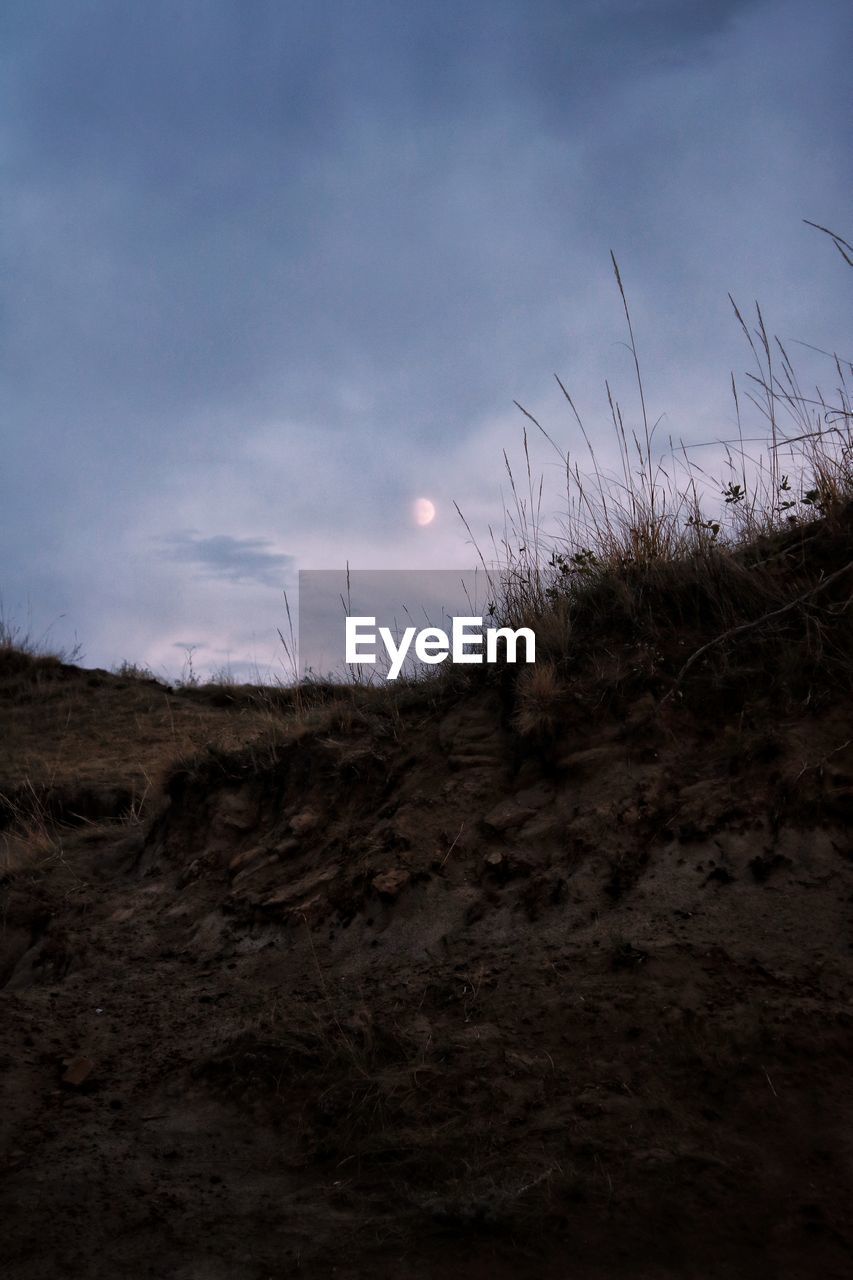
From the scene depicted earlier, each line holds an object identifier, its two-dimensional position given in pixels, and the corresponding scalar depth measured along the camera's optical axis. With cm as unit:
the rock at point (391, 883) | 435
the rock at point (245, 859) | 527
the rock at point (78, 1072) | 381
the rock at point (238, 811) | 565
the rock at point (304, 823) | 517
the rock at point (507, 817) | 439
